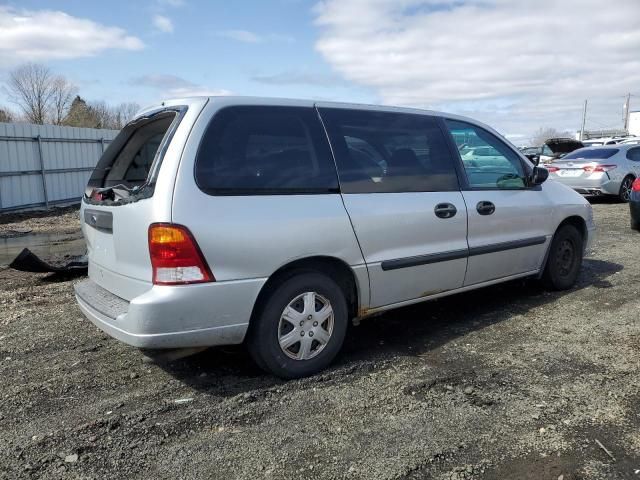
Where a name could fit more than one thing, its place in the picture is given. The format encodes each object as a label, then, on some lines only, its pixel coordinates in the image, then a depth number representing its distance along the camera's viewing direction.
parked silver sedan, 13.66
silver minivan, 3.21
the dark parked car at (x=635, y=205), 9.15
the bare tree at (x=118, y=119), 49.56
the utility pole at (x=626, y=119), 61.70
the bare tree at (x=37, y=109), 45.69
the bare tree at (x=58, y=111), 47.17
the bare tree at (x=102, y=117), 46.93
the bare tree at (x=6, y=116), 39.37
